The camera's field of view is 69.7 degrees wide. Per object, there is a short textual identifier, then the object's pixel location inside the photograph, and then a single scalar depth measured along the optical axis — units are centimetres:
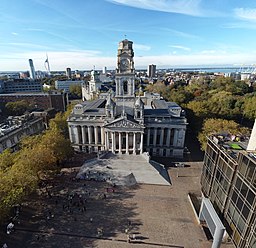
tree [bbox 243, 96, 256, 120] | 7925
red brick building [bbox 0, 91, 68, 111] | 10950
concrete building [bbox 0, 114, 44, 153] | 6112
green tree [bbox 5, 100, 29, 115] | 10188
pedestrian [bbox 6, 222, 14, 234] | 3300
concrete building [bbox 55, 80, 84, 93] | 19750
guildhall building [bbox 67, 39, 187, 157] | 5681
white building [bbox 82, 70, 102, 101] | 12975
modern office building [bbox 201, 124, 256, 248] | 2459
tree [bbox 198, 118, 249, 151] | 5638
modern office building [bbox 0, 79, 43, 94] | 15438
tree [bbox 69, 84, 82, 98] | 16375
